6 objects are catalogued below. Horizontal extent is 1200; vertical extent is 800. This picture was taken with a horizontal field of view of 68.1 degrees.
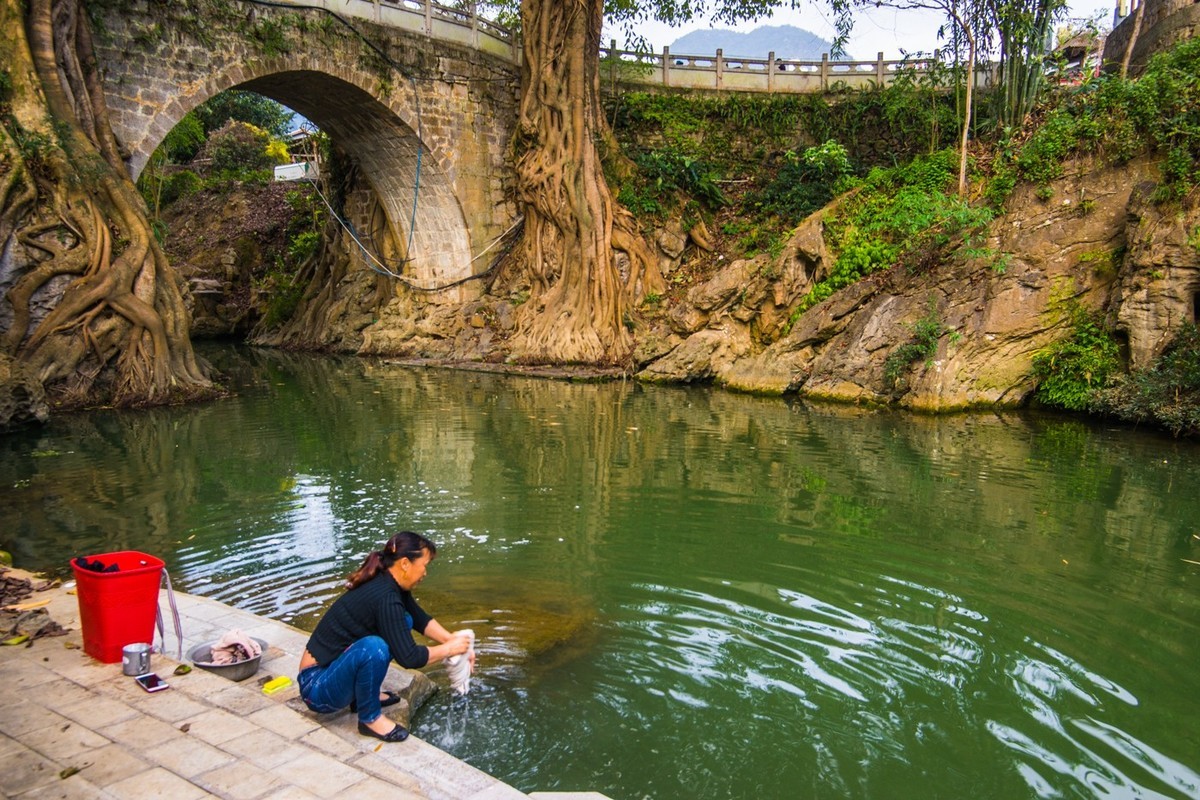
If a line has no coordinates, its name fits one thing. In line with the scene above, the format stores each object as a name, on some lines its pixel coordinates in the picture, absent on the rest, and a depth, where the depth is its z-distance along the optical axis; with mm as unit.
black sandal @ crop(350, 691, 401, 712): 3969
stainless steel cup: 3977
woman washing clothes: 3688
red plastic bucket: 4086
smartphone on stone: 3885
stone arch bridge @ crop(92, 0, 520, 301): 14562
